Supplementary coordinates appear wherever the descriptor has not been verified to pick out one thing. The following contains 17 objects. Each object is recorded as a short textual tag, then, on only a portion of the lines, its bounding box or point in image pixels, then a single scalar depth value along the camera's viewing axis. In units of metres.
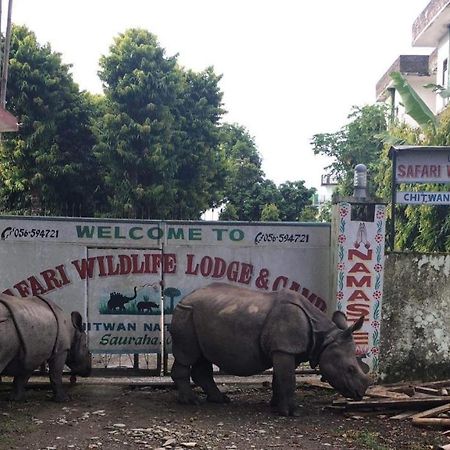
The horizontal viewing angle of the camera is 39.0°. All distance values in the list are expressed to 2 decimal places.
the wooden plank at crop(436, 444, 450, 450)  5.64
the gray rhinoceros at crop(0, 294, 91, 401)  6.82
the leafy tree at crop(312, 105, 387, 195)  27.61
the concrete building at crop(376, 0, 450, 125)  22.69
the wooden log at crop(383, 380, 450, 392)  7.75
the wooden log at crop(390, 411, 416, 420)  6.81
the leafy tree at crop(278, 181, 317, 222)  38.18
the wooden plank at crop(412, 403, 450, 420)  6.70
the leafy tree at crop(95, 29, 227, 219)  19.80
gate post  8.30
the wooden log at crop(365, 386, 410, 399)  7.38
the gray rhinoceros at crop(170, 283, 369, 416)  6.97
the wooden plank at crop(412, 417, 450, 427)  6.45
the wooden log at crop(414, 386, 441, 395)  7.37
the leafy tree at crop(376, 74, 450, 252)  14.08
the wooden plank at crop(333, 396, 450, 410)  6.99
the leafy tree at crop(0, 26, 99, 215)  19.53
